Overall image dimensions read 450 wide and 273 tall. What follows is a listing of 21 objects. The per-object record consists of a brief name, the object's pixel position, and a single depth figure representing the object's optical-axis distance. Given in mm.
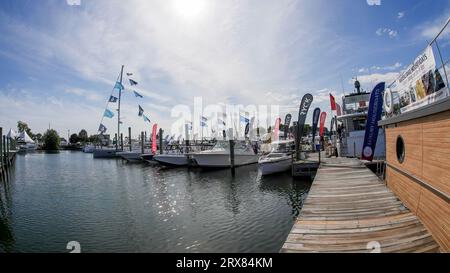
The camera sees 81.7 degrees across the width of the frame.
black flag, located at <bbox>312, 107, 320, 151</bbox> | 27625
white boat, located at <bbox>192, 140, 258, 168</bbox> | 27625
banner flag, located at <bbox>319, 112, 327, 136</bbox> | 33512
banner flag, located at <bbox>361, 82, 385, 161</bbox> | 12298
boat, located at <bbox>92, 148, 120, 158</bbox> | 51750
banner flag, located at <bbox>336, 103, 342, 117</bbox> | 23844
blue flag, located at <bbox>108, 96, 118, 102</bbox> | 41406
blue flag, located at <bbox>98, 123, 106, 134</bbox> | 47359
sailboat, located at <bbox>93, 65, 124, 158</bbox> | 50781
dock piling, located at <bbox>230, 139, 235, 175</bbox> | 25481
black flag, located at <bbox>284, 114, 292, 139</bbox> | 38344
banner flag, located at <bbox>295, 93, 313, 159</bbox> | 20766
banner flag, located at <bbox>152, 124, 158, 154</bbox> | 38094
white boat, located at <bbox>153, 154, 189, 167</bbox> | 31312
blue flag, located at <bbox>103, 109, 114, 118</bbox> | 40625
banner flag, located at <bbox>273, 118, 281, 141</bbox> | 35812
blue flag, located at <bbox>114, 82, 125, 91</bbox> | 41038
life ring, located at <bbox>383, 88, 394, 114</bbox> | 9203
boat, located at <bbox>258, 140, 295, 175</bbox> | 21562
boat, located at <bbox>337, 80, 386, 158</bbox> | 20359
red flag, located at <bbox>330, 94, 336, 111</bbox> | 24695
